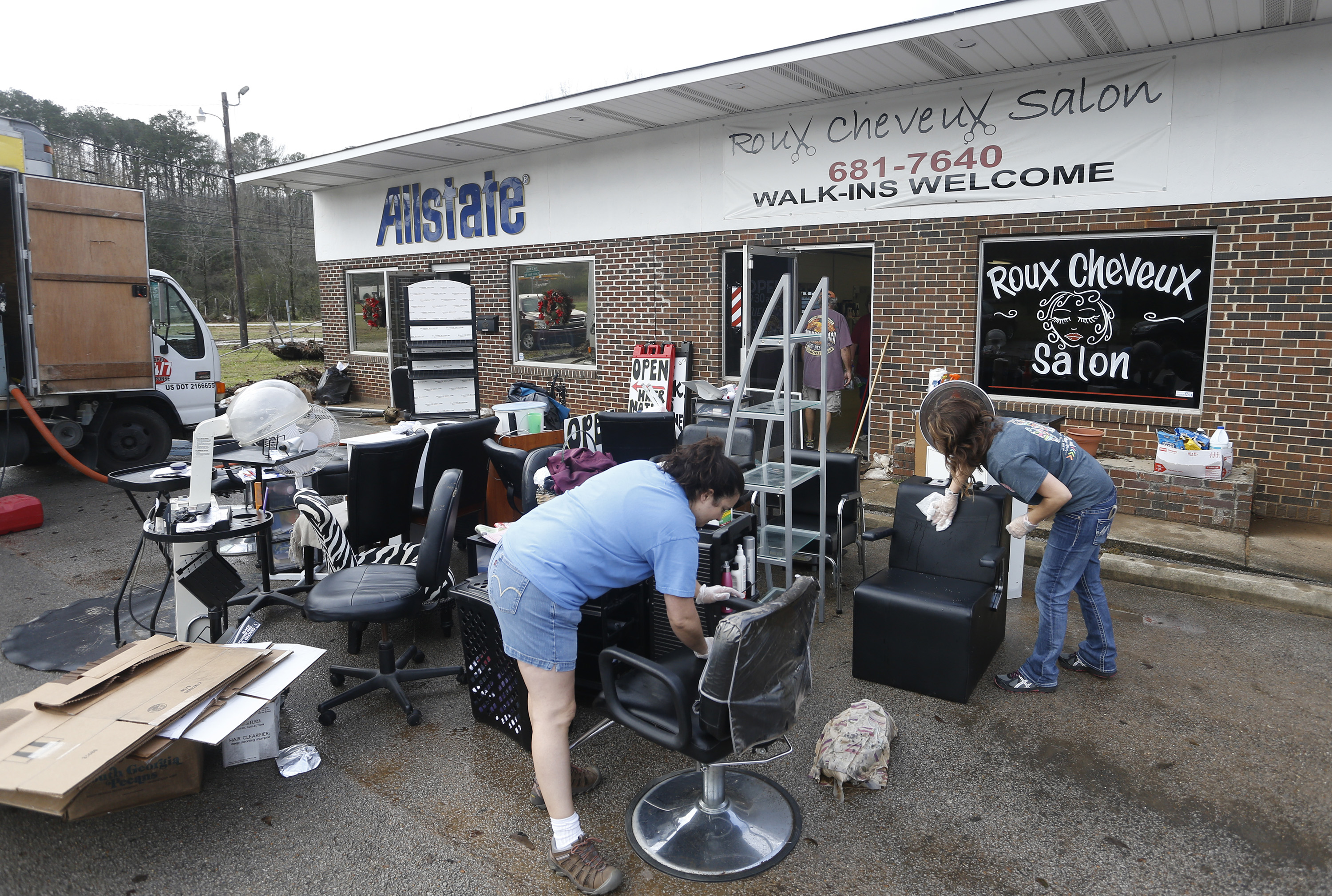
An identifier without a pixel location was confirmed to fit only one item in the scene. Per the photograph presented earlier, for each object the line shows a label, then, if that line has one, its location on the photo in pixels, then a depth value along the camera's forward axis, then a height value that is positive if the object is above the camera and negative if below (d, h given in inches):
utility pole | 919.7 +104.1
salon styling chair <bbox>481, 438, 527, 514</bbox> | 210.2 -30.6
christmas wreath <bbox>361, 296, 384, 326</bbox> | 505.7 +21.6
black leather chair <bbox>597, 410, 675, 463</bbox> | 238.1 -25.8
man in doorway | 306.2 -5.8
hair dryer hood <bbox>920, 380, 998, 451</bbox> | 143.7 -8.9
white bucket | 291.1 -26.0
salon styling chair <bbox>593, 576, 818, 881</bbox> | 96.3 -47.7
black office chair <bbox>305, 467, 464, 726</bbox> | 146.8 -46.7
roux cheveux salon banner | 247.8 +70.0
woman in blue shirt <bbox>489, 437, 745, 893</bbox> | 101.1 -28.2
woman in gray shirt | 138.9 -27.6
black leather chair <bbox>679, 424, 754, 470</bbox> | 225.9 -26.8
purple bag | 189.5 -28.6
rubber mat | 170.2 -64.9
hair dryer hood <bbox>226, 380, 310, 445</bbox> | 186.4 -15.4
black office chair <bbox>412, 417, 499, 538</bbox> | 209.9 -30.7
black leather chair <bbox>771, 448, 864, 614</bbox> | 202.1 -41.1
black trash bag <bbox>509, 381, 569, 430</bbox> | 375.6 -29.2
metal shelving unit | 183.9 -28.5
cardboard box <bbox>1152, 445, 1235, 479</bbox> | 228.5 -32.7
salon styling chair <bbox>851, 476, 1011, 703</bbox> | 147.4 -47.1
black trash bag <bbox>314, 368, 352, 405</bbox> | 521.3 -27.8
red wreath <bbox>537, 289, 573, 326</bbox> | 410.6 +19.7
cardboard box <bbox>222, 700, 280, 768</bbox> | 129.8 -63.4
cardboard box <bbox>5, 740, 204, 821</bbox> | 114.7 -63.6
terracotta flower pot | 246.2 -27.5
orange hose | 294.2 -34.8
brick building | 229.5 +49.4
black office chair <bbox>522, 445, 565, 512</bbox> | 191.6 -29.7
